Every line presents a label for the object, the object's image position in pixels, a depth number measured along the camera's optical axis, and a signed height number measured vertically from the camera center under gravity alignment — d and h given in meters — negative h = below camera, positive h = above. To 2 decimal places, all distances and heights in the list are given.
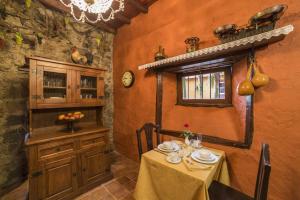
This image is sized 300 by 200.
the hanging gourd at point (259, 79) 1.36 +0.21
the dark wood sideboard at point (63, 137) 1.69 -0.54
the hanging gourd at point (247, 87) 1.39 +0.13
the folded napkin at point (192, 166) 1.28 -0.67
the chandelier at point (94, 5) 1.43 +1.04
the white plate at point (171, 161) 1.39 -0.66
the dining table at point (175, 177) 1.16 -0.78
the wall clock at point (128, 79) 2.98 +0.48
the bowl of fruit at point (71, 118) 2.07 -0.30
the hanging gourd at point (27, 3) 2.15 +1.57
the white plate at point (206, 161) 1.39 -0.65
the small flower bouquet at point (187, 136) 1.79 -0.50
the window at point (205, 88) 1.79 +0.17
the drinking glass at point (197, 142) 1.77 -0.57
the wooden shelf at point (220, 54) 1.23 +0.55
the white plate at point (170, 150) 1.68 -0.64
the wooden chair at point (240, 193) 0.89 -0.92
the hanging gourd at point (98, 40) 3.22 +1.43
